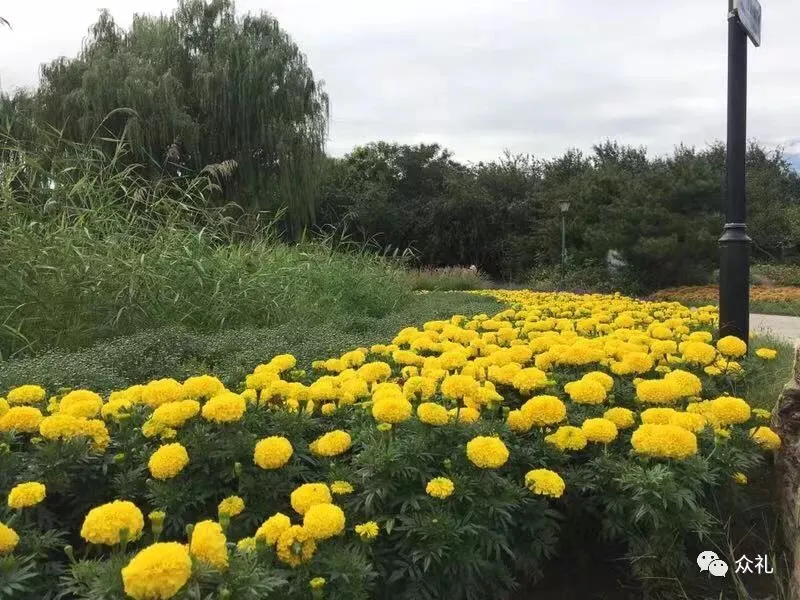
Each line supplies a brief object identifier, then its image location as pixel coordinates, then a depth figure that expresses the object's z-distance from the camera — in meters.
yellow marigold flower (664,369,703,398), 2.08
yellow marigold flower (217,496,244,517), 1.39
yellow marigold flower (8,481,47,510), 1.33
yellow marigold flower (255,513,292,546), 1.25
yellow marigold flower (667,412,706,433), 1.75
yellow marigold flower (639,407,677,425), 1.81
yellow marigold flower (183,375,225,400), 1.80
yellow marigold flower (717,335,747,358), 2.58
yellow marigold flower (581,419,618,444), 1.74
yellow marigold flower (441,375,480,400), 1.88
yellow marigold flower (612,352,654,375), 2.39
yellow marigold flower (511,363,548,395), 2.07
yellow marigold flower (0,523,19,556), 1.17
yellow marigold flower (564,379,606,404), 1.97
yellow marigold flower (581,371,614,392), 2.09
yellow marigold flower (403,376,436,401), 1.95
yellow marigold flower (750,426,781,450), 1.90
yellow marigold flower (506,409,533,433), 1.80
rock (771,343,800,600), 1.75
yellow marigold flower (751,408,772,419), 2.07
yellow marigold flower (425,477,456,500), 1.42
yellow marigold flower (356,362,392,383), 2.24
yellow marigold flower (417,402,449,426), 1.65
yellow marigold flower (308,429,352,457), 1.61
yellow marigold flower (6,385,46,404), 1.95
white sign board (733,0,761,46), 3.14
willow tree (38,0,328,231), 15.18
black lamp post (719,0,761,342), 3.22
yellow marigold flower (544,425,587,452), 1.73
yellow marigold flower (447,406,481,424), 1.75
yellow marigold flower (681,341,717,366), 2.56
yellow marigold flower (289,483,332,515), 1.37
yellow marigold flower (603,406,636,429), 1.85
